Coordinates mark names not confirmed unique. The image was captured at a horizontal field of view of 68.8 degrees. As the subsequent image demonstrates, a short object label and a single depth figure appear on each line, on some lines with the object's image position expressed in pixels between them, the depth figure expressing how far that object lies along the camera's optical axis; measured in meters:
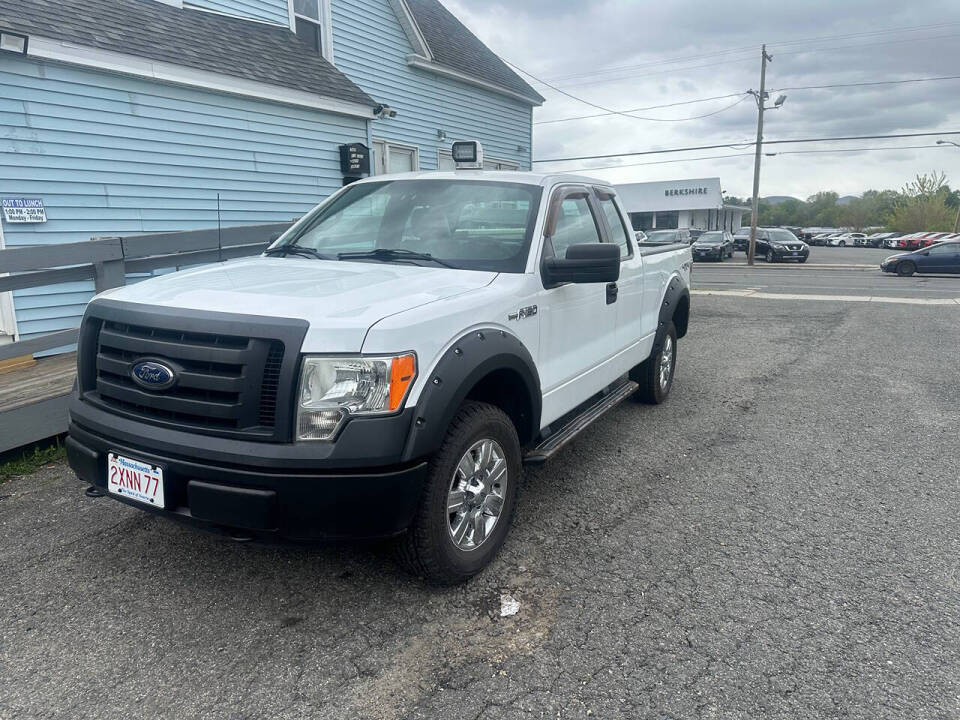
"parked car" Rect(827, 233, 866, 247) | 65.19
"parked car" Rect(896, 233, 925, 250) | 49.06
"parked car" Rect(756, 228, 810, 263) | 33.12
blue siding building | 7.25
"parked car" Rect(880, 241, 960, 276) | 23.34
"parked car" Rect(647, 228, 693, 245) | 24.74
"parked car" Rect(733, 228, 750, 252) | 37.69
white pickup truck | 2.61
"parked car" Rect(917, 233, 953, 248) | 46.34
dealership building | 54.09
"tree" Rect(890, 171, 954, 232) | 68.19
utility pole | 33.62
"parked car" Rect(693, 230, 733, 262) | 34.50
